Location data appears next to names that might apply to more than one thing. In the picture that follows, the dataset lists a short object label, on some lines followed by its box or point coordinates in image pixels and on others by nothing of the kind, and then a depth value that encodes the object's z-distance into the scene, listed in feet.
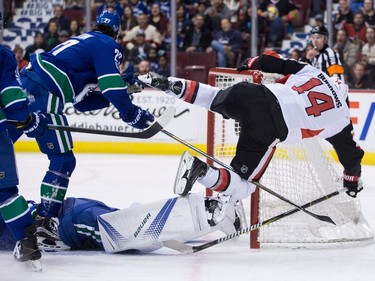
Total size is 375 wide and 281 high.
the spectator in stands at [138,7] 58.56
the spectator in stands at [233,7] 55.37
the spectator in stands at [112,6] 57.27
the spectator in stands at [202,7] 56.37
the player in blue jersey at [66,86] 26.44
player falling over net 25.80
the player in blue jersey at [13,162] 22.61
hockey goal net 27.56
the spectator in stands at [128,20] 58.29
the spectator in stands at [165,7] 57.50
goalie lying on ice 25.51
